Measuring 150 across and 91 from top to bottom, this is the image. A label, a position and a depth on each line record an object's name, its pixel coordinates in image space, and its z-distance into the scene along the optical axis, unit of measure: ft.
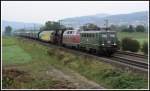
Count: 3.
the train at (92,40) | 91.04
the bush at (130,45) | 114.28
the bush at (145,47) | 103.60
